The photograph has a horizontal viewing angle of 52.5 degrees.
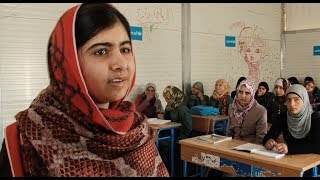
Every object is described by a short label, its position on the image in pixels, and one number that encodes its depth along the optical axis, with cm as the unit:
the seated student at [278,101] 440
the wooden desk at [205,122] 394
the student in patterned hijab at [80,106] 71
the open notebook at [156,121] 379
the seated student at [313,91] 572
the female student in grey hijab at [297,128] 240
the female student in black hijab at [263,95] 515
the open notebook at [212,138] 279
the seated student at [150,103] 451
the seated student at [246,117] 299
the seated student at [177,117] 373
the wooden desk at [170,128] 356
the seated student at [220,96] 488
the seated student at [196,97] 506
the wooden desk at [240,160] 217
